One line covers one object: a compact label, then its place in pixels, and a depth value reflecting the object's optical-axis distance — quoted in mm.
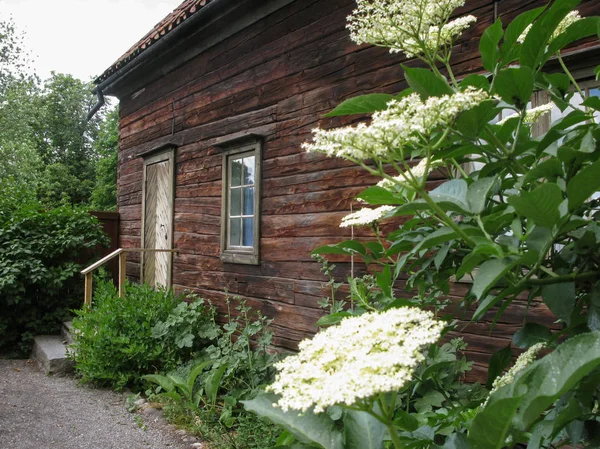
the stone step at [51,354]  6066
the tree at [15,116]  19406
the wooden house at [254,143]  4637
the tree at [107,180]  22266
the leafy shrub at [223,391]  3859
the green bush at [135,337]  5402
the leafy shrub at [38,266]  7227
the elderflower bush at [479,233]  741
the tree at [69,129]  29438
